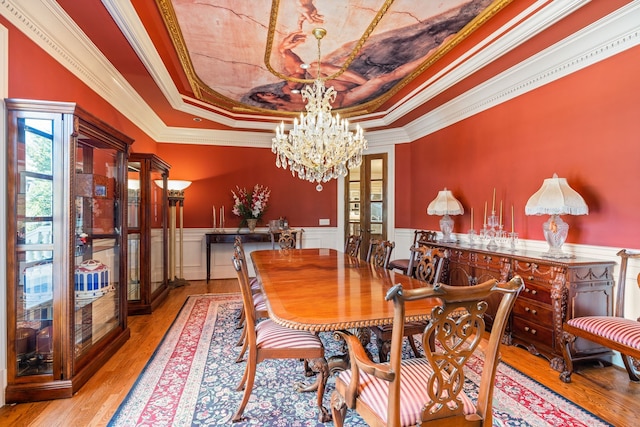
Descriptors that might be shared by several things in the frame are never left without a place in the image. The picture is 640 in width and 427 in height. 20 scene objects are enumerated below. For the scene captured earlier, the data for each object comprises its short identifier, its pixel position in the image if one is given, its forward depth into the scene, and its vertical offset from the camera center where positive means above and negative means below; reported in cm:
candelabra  367 -21
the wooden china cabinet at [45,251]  205 -27
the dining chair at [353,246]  364 -40
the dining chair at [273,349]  191 -83
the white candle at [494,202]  393 +13
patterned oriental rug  190 -123
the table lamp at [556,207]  268 +5
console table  561 -47
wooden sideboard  250 -68
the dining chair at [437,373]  112 -61
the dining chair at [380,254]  303 -41
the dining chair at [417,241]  449 -41
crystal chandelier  329 +74
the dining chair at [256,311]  251 -81
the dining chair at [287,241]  443 -41
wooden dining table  151 -49
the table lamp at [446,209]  430 +4
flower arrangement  593 +17
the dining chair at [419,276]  218 -50
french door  622 +24
